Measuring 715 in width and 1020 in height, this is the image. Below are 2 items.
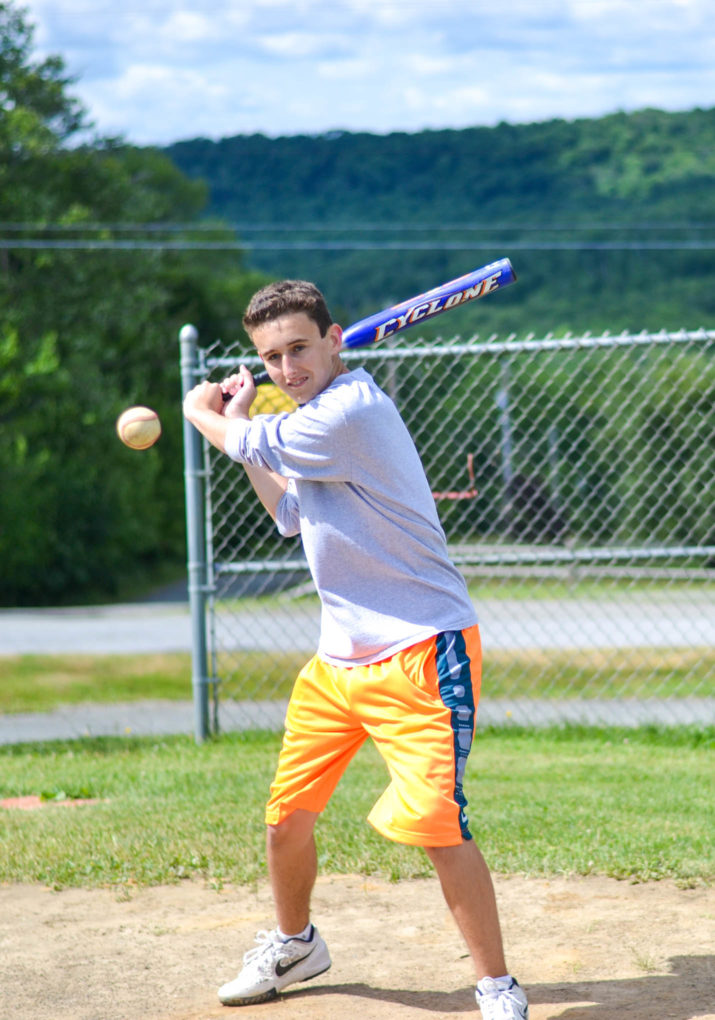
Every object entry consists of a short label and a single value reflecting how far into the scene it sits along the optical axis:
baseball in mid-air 7.39
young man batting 5.63
